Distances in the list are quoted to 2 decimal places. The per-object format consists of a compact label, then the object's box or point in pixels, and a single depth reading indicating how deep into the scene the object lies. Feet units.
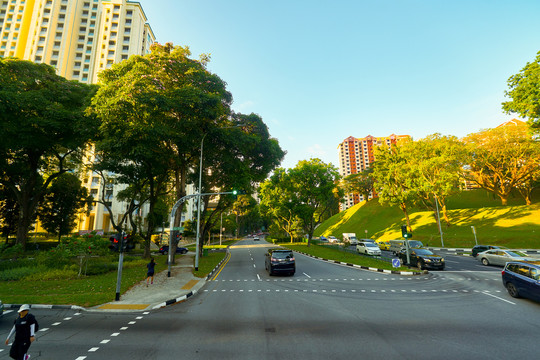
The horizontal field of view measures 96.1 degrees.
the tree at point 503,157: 133.43
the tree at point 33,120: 64.13
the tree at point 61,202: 114.20
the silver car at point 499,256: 57.80
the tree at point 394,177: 136.15
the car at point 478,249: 80.59
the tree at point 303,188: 131.44
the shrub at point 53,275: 46.98
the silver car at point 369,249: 84.94
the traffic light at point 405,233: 54.95
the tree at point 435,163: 127.24
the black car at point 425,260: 56.59
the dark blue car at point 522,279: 29.55
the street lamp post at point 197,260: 58.08
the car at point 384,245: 115.35
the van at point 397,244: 75.34
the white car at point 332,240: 151.25
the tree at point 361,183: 252.42
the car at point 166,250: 118.15
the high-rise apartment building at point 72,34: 207.72
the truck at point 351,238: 141.38
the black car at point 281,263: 51.78
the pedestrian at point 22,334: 15.03
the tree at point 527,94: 70.03
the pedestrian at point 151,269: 42.65
